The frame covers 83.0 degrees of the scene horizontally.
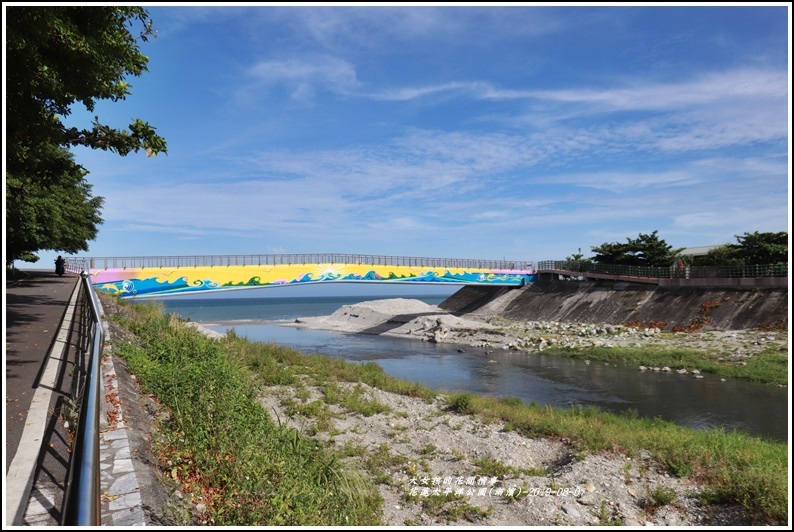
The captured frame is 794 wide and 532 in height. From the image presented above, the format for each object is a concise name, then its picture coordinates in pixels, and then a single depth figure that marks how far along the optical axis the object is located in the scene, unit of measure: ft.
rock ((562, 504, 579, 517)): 30.00
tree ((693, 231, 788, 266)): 133.28
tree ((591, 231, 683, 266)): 177.27
